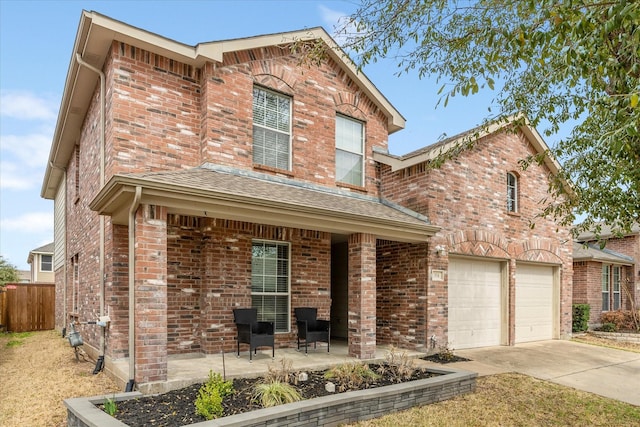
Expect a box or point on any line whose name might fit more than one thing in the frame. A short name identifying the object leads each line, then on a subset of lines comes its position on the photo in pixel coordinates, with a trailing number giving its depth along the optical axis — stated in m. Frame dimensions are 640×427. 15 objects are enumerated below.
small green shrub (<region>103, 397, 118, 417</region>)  4.91
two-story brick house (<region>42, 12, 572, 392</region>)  7.39
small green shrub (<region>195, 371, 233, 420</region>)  4.96
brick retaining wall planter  4.69
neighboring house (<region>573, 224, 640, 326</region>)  16.75
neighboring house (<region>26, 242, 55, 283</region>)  29.56
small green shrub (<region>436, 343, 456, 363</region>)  9.38
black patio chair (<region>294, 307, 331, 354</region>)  8.71
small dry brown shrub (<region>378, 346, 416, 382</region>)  6.99
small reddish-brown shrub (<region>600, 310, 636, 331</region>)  16.45
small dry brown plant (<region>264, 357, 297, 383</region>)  6.07
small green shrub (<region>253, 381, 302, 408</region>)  5.36
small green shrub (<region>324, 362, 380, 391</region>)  6.41
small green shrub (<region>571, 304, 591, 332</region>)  15.51
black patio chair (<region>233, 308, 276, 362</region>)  7.74
